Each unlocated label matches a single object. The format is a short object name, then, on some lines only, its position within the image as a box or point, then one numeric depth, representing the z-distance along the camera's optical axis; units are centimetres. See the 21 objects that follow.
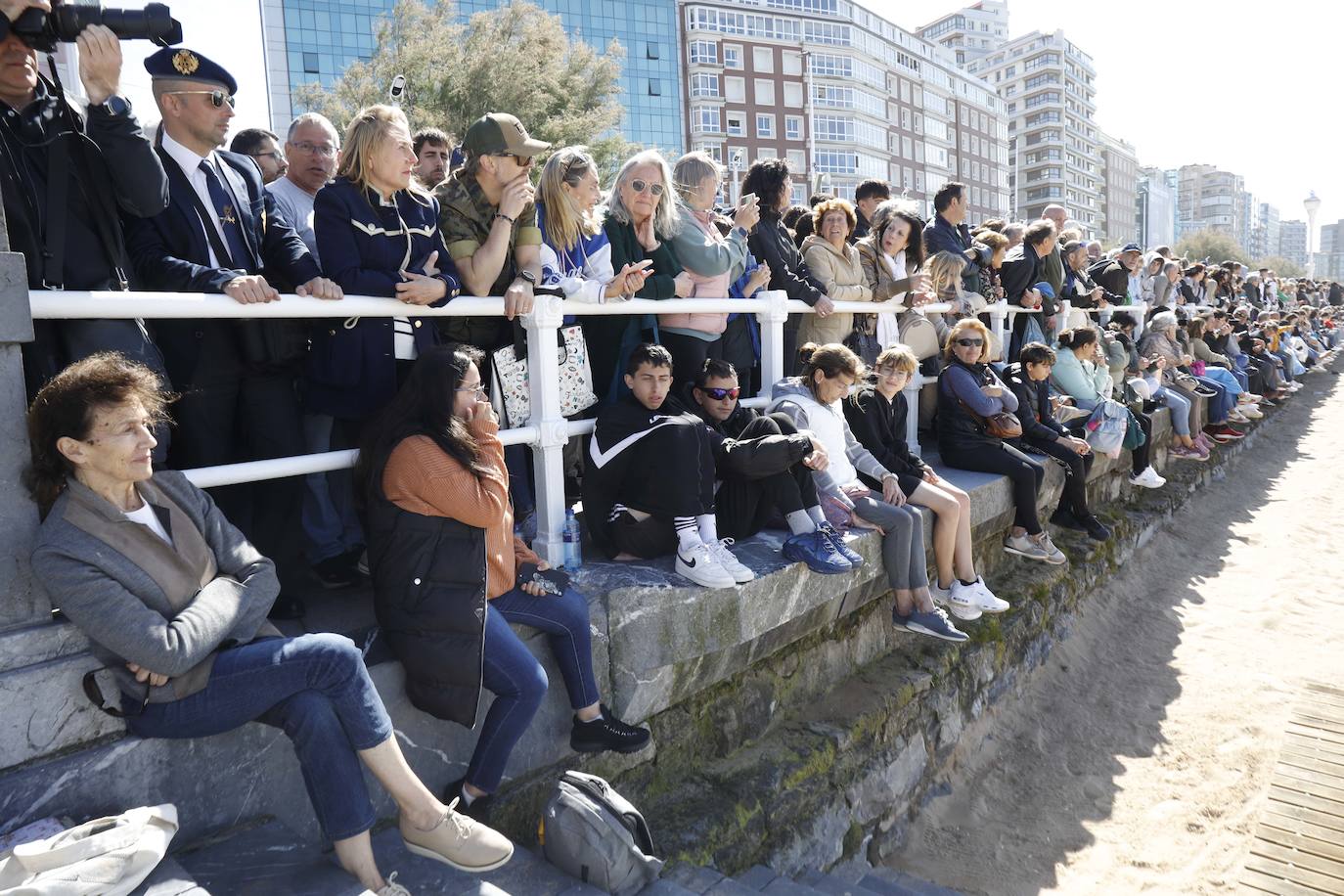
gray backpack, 238
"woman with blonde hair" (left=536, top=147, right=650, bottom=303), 362
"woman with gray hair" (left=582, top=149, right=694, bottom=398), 397
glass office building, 4053
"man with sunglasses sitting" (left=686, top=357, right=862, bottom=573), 385
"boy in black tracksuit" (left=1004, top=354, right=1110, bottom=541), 630
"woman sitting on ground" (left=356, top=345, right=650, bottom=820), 256
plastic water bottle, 340
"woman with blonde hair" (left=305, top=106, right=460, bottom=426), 293
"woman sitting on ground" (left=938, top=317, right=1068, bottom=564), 570
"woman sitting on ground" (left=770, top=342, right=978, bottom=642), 441
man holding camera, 232
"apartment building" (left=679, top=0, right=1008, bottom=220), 5434
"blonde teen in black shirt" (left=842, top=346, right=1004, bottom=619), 479
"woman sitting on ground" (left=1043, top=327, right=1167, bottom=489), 719
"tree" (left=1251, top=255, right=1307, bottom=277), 6350
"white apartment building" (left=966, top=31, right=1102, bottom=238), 8825
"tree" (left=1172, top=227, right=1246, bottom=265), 5347
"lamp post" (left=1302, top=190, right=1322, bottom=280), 3541
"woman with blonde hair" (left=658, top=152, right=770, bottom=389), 417
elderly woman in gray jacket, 204
